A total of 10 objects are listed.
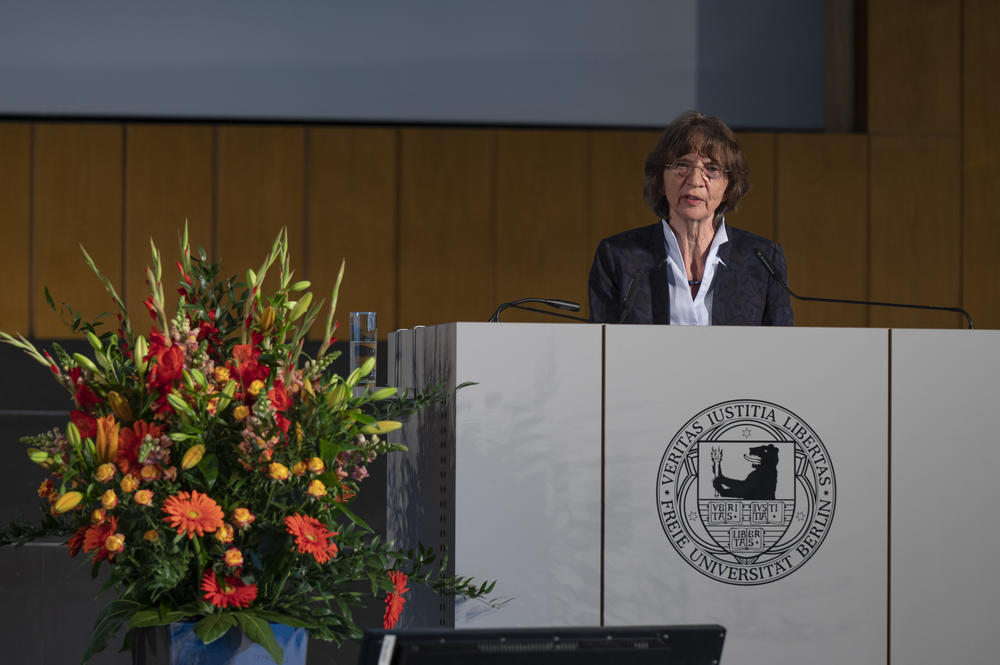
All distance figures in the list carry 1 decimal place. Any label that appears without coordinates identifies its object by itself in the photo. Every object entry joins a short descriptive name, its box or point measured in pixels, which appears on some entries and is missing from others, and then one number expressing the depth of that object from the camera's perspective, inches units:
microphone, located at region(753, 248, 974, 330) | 300.8
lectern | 284.2
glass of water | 349.6
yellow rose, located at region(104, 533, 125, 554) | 266.4
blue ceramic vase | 269.7
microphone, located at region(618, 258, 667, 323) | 297.8
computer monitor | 255.9
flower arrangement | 268.2
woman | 308.7
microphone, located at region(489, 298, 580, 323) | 291.1
